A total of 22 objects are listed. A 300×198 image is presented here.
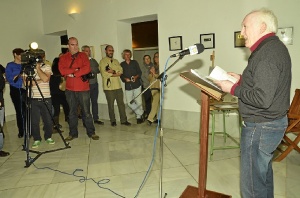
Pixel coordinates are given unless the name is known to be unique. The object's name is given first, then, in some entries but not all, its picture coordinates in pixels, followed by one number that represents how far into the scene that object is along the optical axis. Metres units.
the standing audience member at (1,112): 3.48
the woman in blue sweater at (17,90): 4.12
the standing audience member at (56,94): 5.03
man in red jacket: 4.00
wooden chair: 3.01
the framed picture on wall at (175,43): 4.43
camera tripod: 3.36
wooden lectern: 1.71
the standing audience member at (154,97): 5.09
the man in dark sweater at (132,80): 5.16
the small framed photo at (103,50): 5.56
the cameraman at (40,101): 3.71
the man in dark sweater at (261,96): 1.50
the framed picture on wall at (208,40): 4.07
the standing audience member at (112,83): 5.02
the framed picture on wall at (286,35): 3.40
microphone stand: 1.94
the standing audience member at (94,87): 5.39
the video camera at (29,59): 3.35
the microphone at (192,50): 1.85
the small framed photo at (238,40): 3.81
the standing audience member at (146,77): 5.43
